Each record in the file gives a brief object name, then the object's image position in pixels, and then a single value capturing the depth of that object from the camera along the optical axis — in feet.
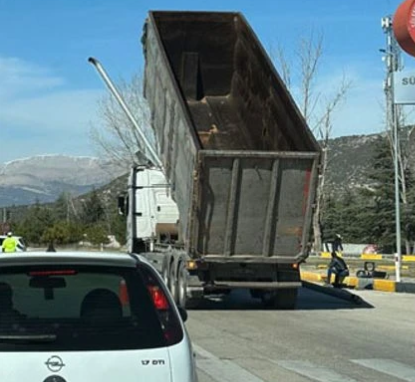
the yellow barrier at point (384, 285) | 84.33
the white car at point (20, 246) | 102.68
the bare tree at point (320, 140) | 179.01
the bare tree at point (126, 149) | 177.58
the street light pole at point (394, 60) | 90.02
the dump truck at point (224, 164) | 59.41
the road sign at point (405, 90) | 72.64
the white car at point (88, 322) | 17.02
